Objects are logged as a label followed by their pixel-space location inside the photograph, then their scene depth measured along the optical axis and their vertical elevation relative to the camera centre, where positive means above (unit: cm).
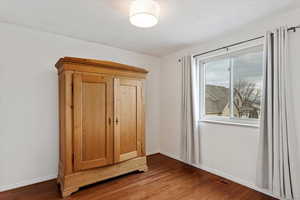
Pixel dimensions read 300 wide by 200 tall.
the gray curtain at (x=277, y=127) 175 -32
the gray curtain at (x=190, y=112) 282 -23
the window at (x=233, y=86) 225 +22
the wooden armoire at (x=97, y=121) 202 -31
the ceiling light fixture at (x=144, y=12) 157 +90
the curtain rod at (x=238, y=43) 180 +84
